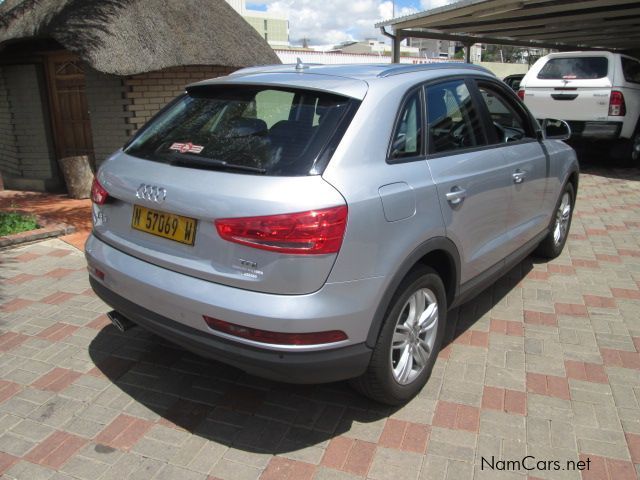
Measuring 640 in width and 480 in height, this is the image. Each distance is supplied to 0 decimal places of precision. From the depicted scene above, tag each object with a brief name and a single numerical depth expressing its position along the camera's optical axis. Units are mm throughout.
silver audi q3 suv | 2357
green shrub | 6074
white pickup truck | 9773
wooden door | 8406
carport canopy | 12102
